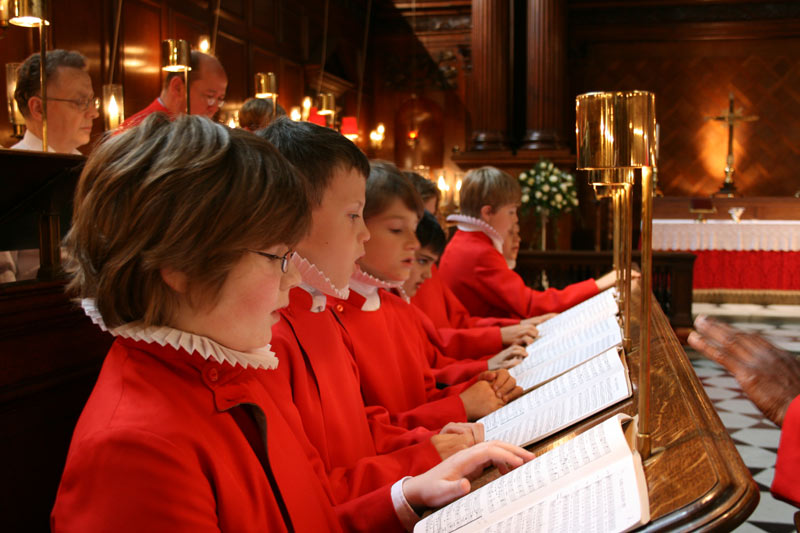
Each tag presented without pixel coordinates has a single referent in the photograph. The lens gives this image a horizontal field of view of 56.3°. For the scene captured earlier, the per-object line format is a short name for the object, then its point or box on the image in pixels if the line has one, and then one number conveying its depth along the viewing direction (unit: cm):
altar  828
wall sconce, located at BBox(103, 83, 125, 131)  324
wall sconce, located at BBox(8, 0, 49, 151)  238
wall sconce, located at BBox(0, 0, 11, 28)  269
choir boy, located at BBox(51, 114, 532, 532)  83
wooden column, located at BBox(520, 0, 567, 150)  853
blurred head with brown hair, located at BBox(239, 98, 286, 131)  356
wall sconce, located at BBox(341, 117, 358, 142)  690
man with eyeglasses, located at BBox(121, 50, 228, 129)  368
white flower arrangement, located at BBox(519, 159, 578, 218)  693
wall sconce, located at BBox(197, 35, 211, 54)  477
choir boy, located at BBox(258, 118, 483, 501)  138
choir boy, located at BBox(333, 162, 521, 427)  181
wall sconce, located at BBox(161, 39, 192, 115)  301
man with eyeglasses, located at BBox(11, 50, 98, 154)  289
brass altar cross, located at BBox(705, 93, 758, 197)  1000
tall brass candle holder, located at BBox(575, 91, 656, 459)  119
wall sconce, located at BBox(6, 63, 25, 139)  299
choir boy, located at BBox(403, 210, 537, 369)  263
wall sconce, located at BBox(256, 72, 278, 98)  446
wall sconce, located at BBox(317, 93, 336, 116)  573
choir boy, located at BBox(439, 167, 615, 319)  349
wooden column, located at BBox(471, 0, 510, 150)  856
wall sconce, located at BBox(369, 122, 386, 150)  980
